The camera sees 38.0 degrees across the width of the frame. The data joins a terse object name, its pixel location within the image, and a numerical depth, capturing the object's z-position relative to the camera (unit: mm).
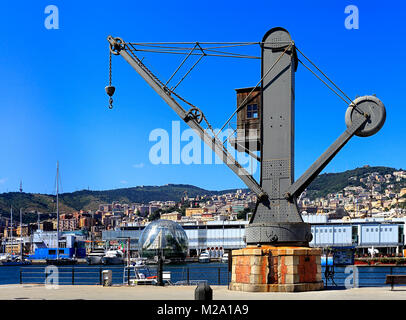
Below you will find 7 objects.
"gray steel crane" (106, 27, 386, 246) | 21719
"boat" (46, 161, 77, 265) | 153000
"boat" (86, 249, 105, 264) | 154000
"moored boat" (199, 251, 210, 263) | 144125
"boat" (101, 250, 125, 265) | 148625
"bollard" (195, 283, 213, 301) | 13125
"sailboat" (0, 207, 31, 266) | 166825
